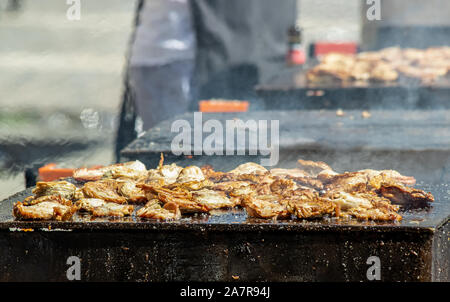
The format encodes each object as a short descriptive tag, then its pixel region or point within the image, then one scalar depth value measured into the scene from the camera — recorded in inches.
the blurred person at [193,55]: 292.4
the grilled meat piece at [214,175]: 128.3
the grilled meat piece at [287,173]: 131.0
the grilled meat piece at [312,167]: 137.1
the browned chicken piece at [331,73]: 264.2
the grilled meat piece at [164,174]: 123.6
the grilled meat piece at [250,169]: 132.3
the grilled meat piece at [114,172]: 129.9
